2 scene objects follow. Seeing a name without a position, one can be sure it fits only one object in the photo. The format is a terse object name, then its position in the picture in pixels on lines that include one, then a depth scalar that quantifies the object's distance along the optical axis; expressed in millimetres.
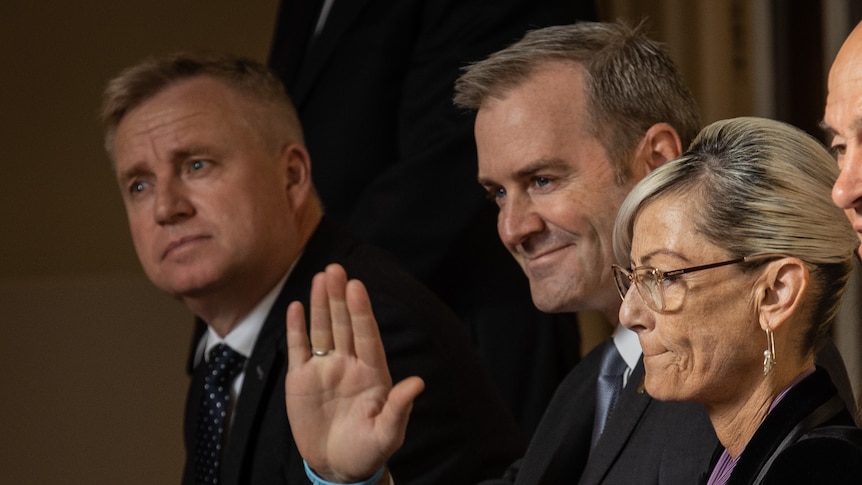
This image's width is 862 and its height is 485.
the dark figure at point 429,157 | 6127
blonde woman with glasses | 5051
